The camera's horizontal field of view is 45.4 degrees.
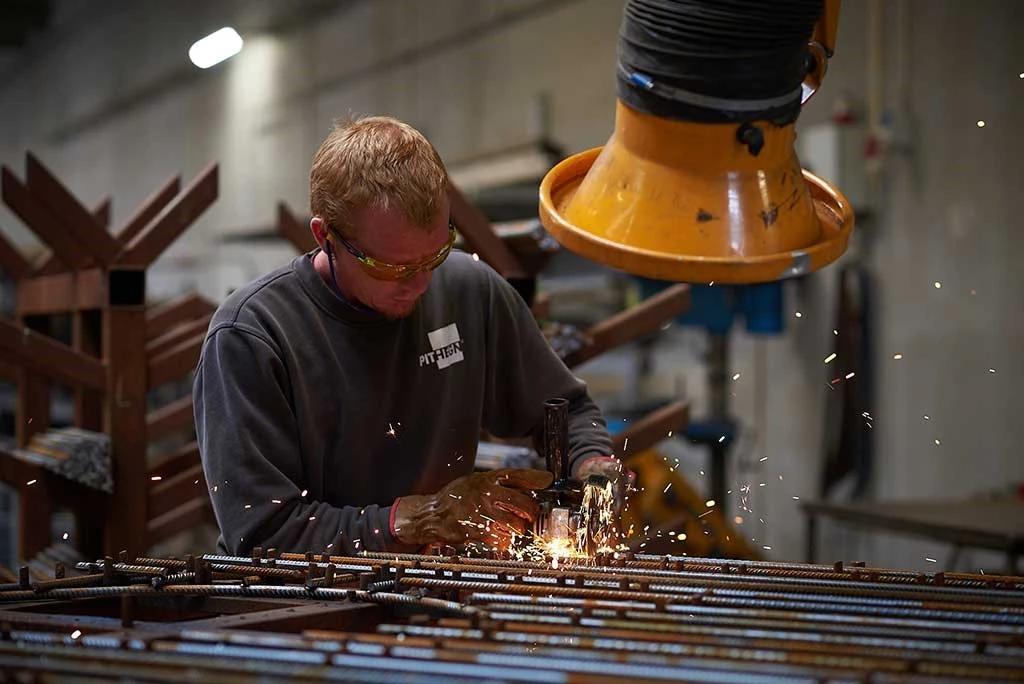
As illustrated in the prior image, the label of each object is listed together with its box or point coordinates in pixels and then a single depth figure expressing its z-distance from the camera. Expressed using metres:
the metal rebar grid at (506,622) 1.50
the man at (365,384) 2.50
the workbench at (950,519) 4.40
